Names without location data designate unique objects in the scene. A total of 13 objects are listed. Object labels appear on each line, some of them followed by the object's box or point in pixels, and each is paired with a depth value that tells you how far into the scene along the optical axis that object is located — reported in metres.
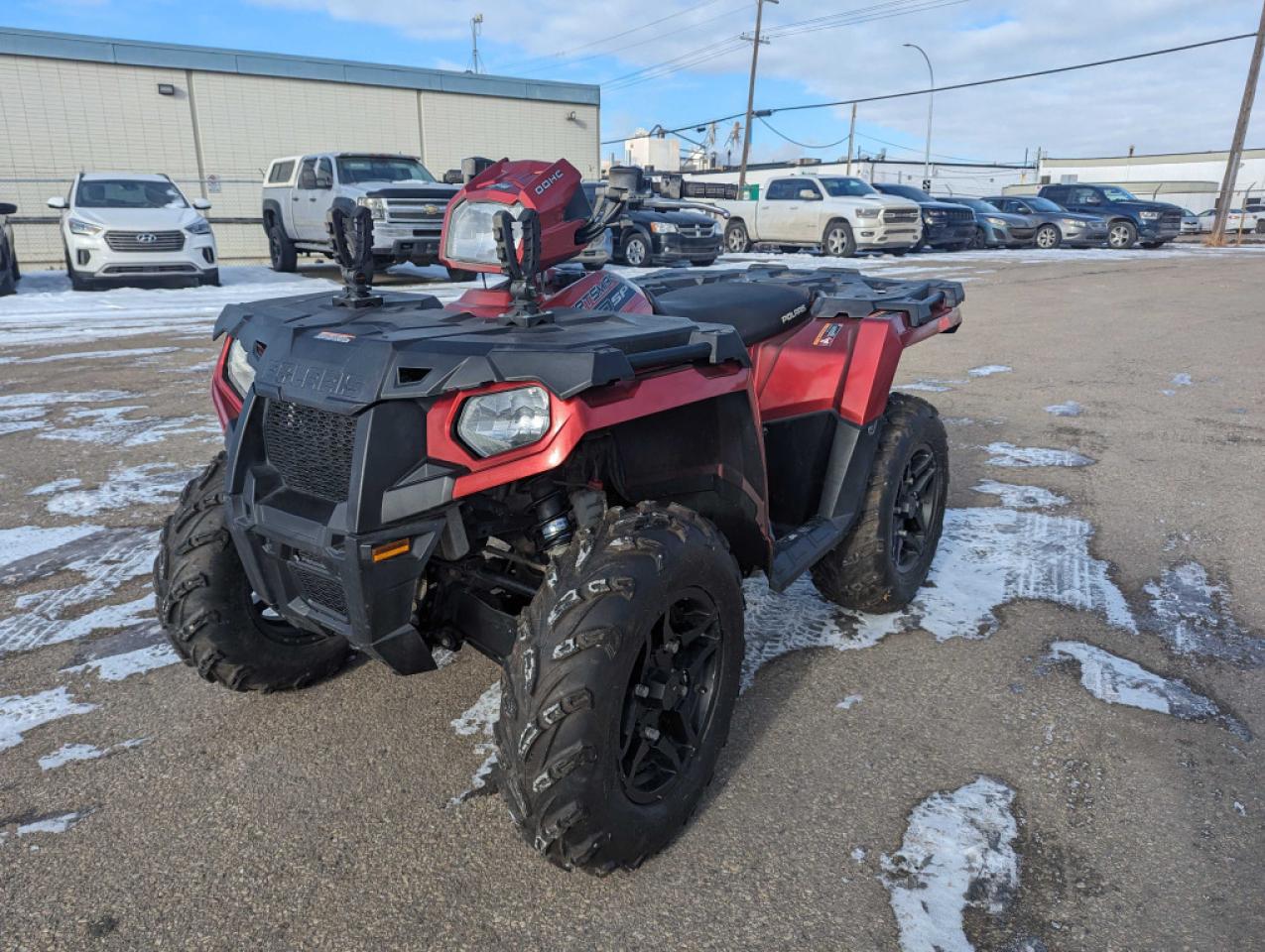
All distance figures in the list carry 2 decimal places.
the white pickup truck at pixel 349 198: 13.45
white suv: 13.20
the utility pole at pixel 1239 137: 26.66
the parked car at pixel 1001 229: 24.56
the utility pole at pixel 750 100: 36.22
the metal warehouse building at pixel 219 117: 21.42
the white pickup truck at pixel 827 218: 19.50
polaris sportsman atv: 1.95
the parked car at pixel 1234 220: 36.31
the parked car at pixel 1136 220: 24.23
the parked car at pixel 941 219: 22.36
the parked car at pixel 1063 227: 24.27
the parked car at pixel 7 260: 12.88
